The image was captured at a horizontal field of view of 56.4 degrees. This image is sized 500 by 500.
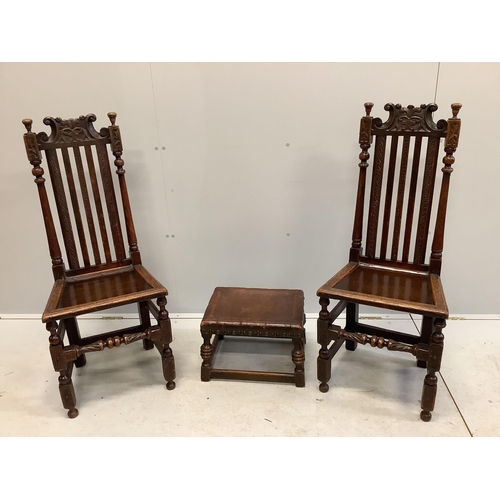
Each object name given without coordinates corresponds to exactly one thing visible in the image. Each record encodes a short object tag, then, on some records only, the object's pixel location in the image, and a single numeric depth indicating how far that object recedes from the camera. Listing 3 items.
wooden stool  2.31
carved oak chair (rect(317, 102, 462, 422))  2.09
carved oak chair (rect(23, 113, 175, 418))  2.15
